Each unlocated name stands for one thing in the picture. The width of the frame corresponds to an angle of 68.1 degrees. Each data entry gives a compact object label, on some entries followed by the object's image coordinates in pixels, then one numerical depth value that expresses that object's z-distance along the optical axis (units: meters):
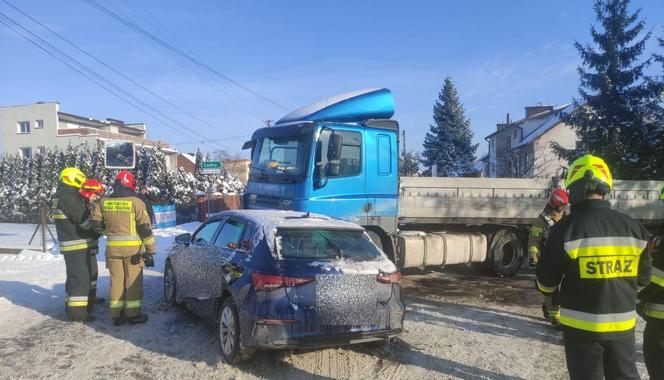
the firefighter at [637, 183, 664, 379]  3.54
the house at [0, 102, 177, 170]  45.22
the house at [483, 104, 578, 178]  28.48
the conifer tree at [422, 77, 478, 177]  32.94
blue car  4.29
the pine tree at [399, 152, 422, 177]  34.66
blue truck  7.45
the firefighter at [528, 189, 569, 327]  6.41
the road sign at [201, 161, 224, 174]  16.05
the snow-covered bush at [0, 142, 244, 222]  23.47
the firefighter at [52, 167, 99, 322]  6.27
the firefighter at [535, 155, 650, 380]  2.90
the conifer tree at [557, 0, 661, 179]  18.20
